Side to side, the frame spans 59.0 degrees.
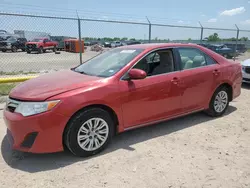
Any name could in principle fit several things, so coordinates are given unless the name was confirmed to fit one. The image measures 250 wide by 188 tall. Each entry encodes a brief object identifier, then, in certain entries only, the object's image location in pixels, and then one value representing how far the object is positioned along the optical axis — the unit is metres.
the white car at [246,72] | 7.37
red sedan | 2.75
